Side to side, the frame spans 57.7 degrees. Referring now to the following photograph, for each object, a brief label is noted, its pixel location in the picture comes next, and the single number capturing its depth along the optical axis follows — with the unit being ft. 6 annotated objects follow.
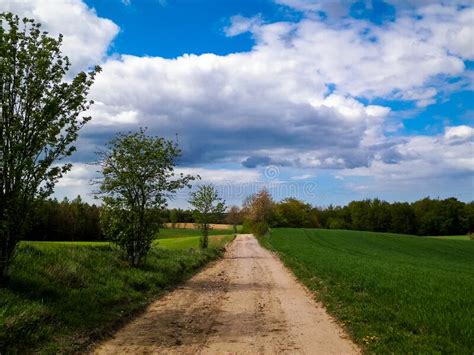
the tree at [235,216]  455.30
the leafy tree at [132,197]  64.90
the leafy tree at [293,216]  424.46
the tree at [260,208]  376.27
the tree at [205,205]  139.13
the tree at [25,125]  34.50
